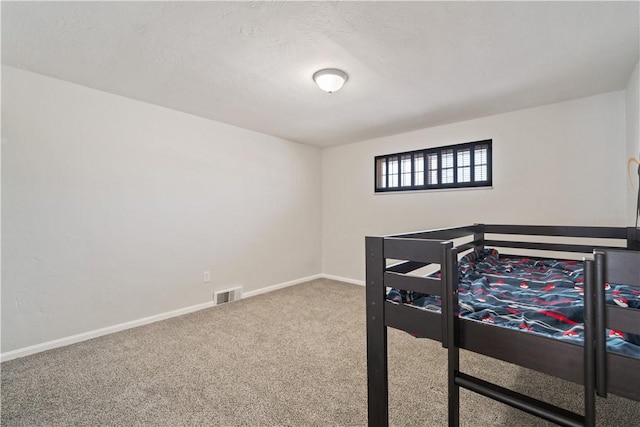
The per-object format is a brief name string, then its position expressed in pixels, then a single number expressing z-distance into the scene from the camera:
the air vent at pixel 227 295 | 3.45
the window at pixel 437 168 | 3.38
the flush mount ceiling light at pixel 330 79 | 2.18
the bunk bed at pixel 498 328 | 0.82
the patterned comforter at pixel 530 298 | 1.01
